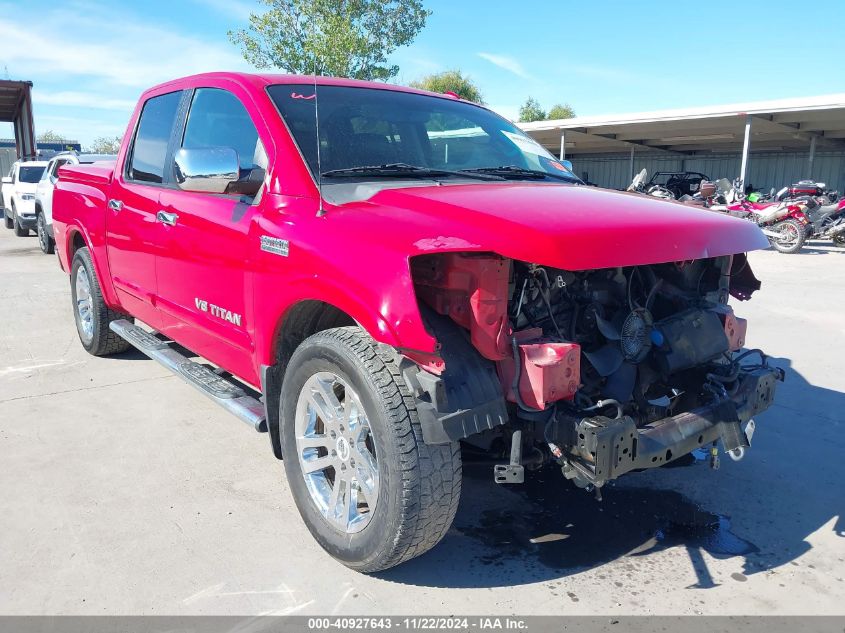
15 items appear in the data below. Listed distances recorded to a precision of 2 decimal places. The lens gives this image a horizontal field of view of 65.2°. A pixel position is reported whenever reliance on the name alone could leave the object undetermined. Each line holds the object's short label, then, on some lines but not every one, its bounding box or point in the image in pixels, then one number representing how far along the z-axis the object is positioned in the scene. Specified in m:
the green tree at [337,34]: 22.91
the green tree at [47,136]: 70.81
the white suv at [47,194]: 13.30
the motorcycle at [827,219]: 14.38
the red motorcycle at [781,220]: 14.04
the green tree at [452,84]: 44.81
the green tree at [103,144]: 70.00
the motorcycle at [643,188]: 14.93
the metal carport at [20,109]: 23.73
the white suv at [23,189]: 16.14
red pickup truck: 2.30
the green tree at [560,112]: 61.11
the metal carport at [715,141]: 17.73
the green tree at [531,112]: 57.32
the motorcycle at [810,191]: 15.55
